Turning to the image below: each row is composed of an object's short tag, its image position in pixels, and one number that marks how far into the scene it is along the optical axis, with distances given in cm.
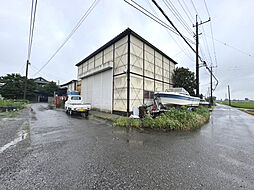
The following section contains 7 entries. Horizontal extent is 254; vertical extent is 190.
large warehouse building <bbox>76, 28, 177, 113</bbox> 1001
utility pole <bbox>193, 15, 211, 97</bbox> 1117
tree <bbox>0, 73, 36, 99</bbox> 2521
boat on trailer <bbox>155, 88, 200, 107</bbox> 861
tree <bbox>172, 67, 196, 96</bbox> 1588
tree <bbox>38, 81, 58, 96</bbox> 3369
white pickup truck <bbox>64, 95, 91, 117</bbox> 936
